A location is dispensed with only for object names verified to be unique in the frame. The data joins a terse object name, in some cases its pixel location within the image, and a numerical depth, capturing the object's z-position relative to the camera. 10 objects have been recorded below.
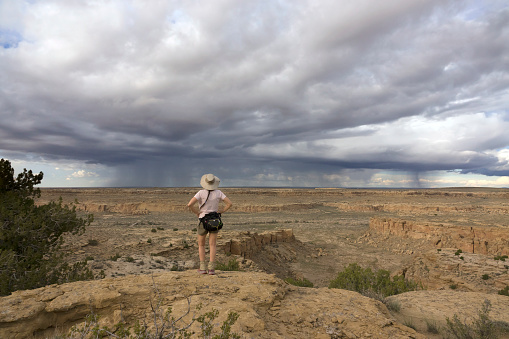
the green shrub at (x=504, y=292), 13.15
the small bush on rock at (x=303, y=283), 11.95
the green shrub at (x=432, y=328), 6.03
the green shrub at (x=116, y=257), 14.23
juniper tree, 7.50
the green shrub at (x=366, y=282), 11.19
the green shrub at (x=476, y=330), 5.40
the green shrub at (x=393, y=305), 7.12
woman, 6.51
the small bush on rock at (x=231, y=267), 11.63
